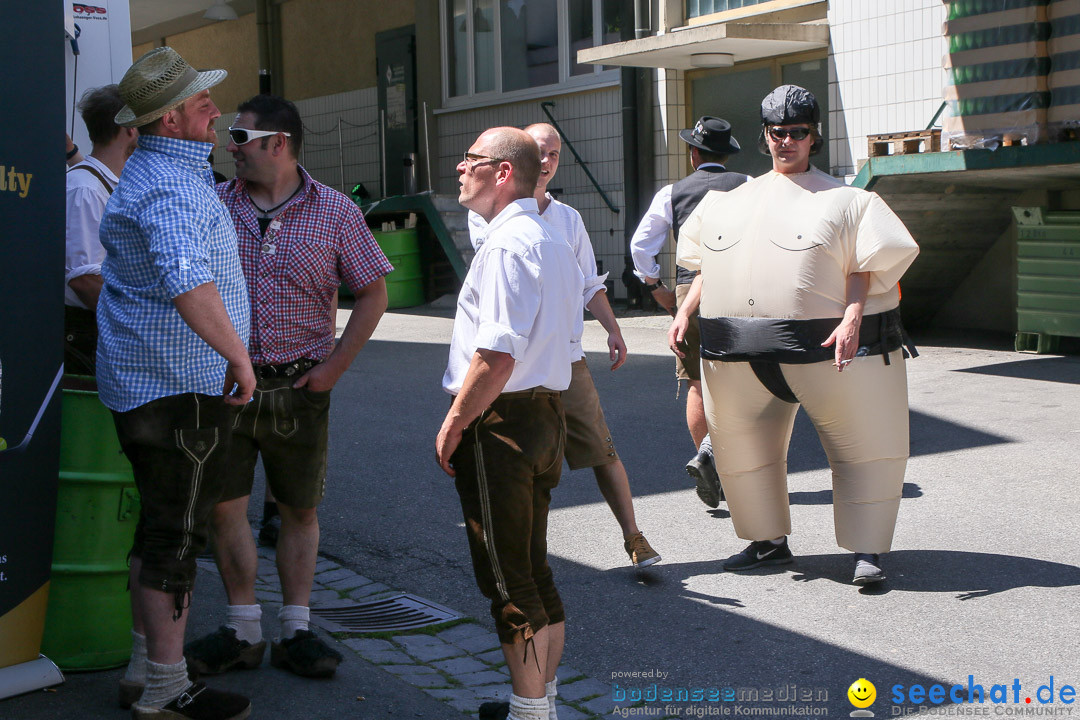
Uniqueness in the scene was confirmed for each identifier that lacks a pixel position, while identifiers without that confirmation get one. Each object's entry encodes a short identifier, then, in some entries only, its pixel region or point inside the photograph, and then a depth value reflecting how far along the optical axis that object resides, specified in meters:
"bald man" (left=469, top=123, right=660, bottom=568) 4.64
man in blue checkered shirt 3.20
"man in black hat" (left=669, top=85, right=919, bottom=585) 4.31
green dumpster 9.62
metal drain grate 4.32
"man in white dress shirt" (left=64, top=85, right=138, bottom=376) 3.75
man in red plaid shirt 3.76
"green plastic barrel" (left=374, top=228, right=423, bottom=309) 15.13
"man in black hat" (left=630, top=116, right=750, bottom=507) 5.83
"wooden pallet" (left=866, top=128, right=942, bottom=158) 9.21
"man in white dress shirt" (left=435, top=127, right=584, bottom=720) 3.06
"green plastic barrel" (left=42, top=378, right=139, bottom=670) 3.67
